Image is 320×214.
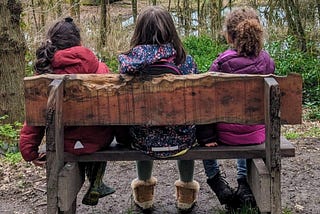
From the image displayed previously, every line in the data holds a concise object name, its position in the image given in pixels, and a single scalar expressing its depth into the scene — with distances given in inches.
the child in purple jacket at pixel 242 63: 139.3
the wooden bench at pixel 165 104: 124.3
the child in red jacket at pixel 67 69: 135.3
